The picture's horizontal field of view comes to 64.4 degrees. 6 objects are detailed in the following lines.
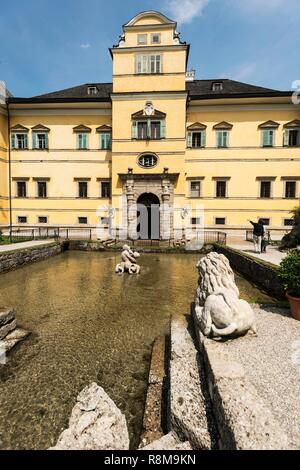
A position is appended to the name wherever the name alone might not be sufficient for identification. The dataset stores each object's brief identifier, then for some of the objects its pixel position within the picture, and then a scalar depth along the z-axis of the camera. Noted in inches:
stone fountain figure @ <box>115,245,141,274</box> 441.2
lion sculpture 150.1
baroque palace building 861.2
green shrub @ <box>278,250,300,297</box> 194.4
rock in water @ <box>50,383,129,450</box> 98.0
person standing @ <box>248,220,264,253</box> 517.0
